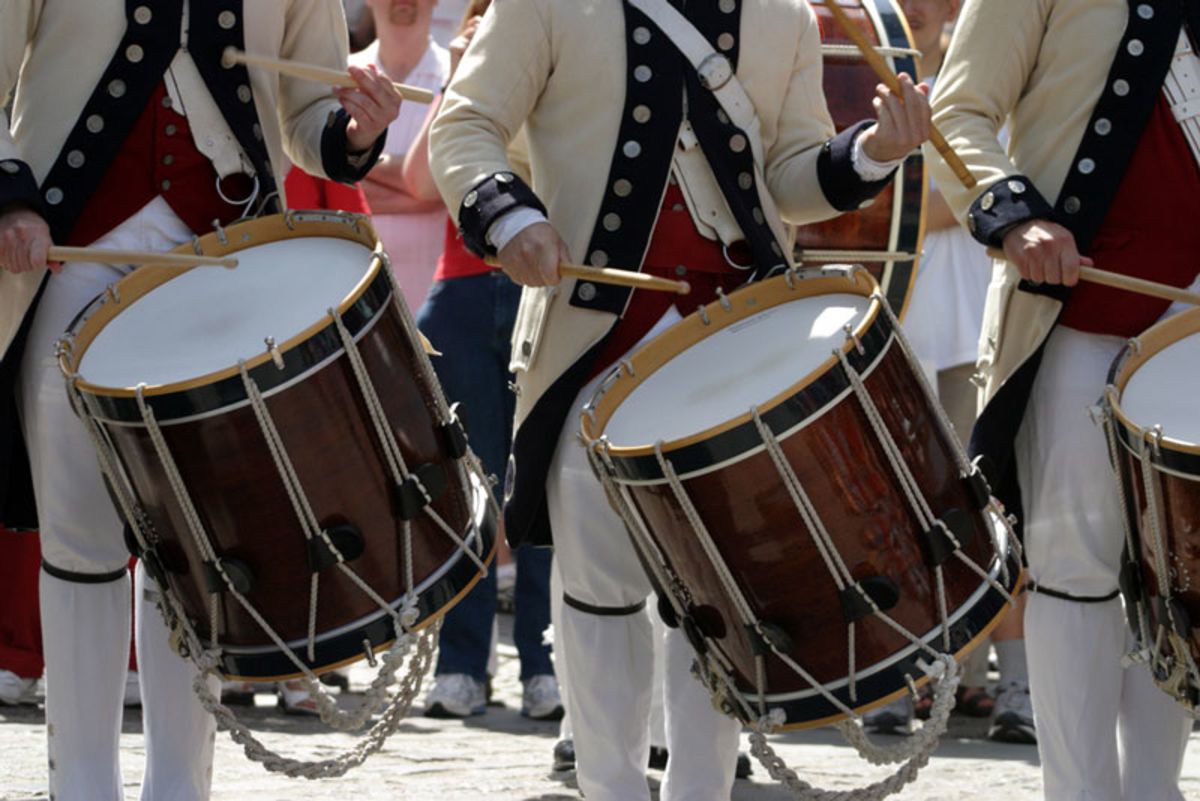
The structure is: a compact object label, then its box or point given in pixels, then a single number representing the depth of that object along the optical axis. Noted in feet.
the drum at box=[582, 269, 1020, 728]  26.76
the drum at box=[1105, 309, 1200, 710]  27.17
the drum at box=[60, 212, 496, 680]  27.07
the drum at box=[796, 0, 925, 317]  39.70
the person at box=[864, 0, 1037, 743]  44.96
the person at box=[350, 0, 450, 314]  49.98
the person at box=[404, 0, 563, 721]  46.29
